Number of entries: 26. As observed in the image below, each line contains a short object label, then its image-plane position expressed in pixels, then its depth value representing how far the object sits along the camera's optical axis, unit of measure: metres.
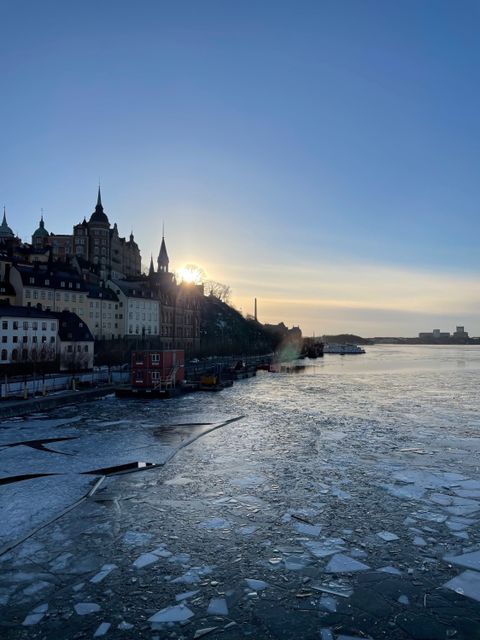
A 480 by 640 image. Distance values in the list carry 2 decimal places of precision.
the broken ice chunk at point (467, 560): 10.24
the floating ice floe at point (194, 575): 9.50
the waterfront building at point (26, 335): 55.59
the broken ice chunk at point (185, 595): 8.75
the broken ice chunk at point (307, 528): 11.97
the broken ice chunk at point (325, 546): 10.80
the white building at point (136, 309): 85.81
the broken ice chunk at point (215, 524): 12.45
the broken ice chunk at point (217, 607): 8.32
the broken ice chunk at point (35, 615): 7.98
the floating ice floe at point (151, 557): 10.24
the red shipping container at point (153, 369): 50.41
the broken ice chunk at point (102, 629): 7.61
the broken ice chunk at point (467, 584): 9.02
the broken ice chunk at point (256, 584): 9.27
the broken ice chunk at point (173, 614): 8.08
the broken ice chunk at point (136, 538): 11.35
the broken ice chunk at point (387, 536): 11.60
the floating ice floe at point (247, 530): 12.05
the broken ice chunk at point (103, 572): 9.50
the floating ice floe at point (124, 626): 7.79
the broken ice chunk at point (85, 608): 8.29
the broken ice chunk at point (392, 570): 9.87
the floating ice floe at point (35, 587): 8.99
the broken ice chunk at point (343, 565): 10.01
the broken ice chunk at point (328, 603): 8.47
